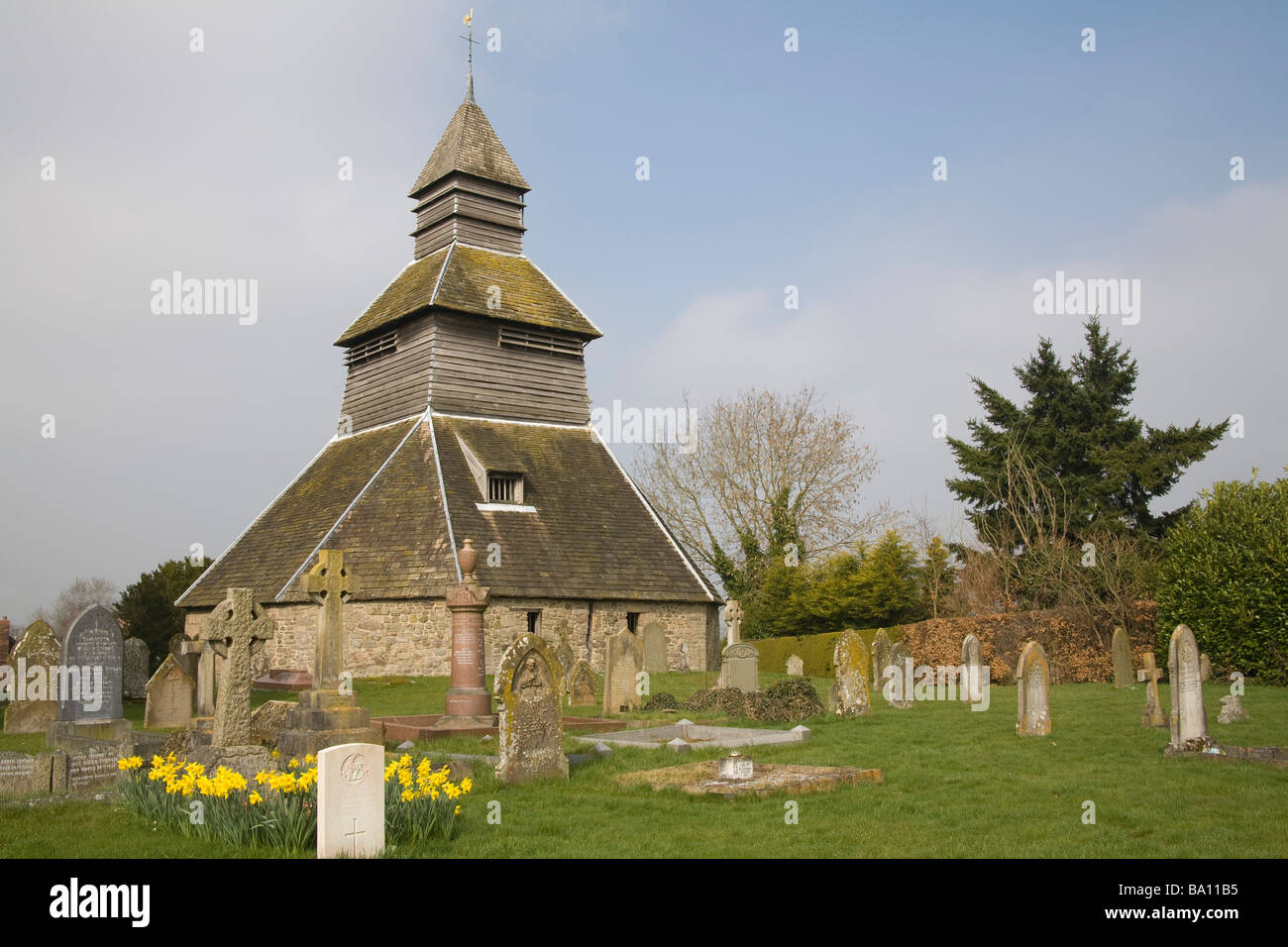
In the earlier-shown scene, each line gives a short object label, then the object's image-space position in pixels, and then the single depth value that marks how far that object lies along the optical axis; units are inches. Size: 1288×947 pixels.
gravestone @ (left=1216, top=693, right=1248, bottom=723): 526.9
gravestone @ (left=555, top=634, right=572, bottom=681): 844.6
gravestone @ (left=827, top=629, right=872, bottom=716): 618.8
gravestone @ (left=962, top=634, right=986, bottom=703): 717.8
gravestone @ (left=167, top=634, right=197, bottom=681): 763.4
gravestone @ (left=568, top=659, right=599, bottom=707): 755.4
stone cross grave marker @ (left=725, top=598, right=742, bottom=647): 833.5
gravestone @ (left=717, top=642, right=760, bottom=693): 720.3
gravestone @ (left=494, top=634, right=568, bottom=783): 391.5
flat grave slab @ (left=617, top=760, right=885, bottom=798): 356.5
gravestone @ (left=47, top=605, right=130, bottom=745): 541.6
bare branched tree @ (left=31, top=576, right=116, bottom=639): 3004.4
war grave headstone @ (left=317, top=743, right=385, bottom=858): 259.8
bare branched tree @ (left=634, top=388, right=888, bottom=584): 1536.7
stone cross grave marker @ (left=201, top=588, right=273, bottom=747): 422.0
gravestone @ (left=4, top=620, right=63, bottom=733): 580.1
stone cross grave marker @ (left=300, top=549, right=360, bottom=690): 466.9
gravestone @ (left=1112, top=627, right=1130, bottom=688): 802.8
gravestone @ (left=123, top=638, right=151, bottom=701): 812.6
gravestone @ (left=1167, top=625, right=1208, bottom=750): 424.8
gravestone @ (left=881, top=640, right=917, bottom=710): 702.5
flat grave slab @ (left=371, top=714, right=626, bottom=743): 542.0
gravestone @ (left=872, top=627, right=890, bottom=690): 799.1
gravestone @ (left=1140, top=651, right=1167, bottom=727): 520.4
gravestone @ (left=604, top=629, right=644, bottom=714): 697.6
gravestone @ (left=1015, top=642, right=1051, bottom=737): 505.0
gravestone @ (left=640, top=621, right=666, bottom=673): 1040.4
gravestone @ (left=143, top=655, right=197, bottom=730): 637.9
